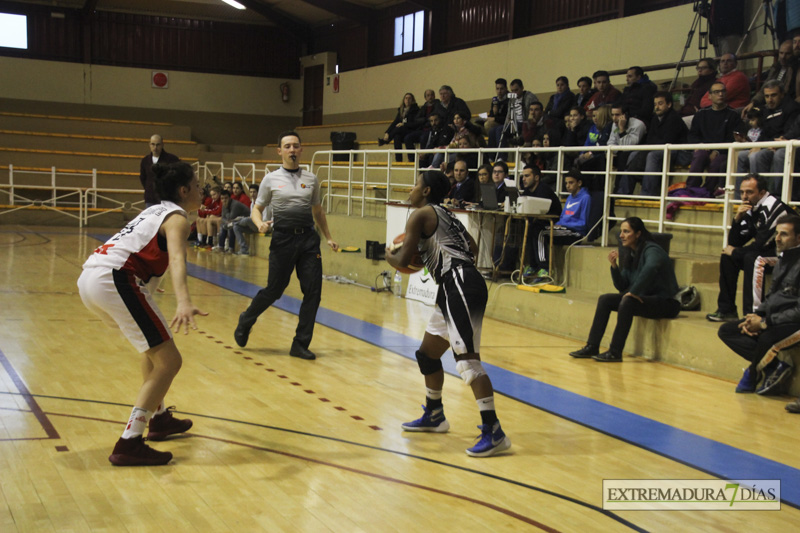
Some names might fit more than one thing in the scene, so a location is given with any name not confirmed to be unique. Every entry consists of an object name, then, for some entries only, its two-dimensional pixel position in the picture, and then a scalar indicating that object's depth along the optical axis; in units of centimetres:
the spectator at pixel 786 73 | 955
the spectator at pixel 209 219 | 1712
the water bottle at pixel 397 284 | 1105
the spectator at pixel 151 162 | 853
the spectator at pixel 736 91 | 1048
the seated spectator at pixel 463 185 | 1053
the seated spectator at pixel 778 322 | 598
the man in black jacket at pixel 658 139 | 946
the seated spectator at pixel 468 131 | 1244
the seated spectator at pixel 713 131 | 922
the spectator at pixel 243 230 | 1602
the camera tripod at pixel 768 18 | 1167
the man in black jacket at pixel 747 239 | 692
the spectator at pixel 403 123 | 1494
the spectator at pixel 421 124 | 1466
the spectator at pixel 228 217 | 1634
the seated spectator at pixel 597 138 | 985
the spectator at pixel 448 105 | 1394
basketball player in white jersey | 401
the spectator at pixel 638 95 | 1075
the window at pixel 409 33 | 2148
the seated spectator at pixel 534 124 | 1202
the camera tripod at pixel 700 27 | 1277
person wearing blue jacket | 930
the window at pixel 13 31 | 2414
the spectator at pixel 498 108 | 1307
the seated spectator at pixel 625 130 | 981
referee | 691
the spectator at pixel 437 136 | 1349
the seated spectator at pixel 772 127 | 823
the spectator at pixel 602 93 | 1173
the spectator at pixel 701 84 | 1094
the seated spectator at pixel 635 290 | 725
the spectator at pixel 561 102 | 1217
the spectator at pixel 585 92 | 1219
